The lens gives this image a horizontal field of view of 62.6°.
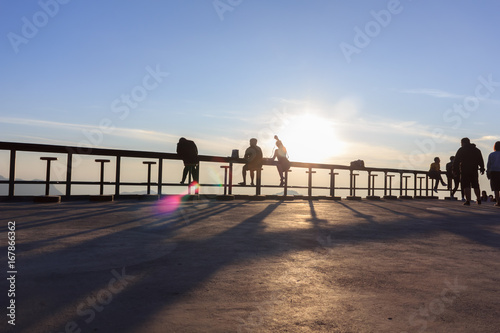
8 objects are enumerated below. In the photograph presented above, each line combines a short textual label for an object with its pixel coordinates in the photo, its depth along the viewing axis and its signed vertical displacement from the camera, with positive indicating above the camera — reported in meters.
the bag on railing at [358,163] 18.44 +0.86
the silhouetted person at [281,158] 14.93 +0.81
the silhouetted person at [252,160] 14.04 +0.68
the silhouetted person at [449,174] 20.37 +0.51
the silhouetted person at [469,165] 12.11 +0.58
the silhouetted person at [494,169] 11.47 +0.45
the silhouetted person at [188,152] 12.47 +0.80
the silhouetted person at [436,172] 21.17 +0.60
